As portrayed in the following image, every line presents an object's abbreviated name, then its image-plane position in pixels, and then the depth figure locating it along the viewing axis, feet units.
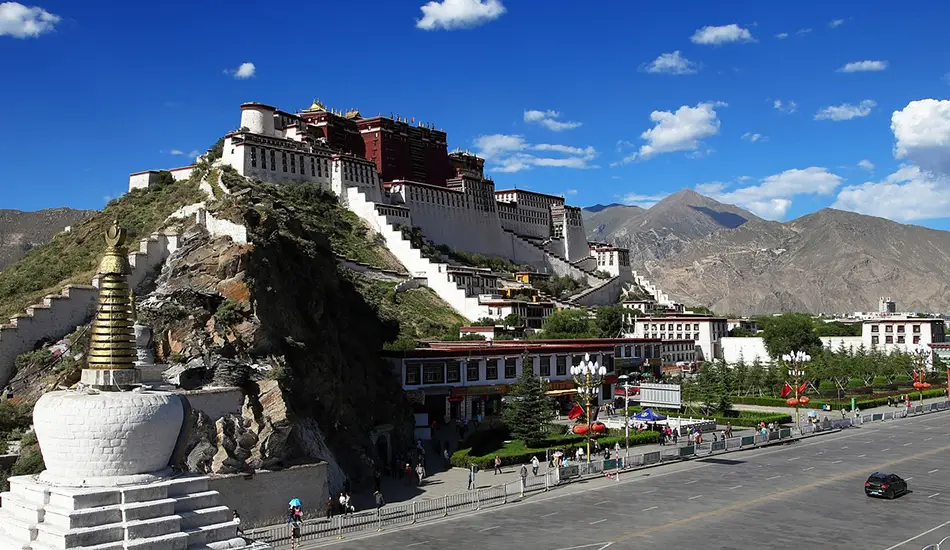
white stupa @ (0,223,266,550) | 44.16
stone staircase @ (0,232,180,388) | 115.75
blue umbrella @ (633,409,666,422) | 170.19
